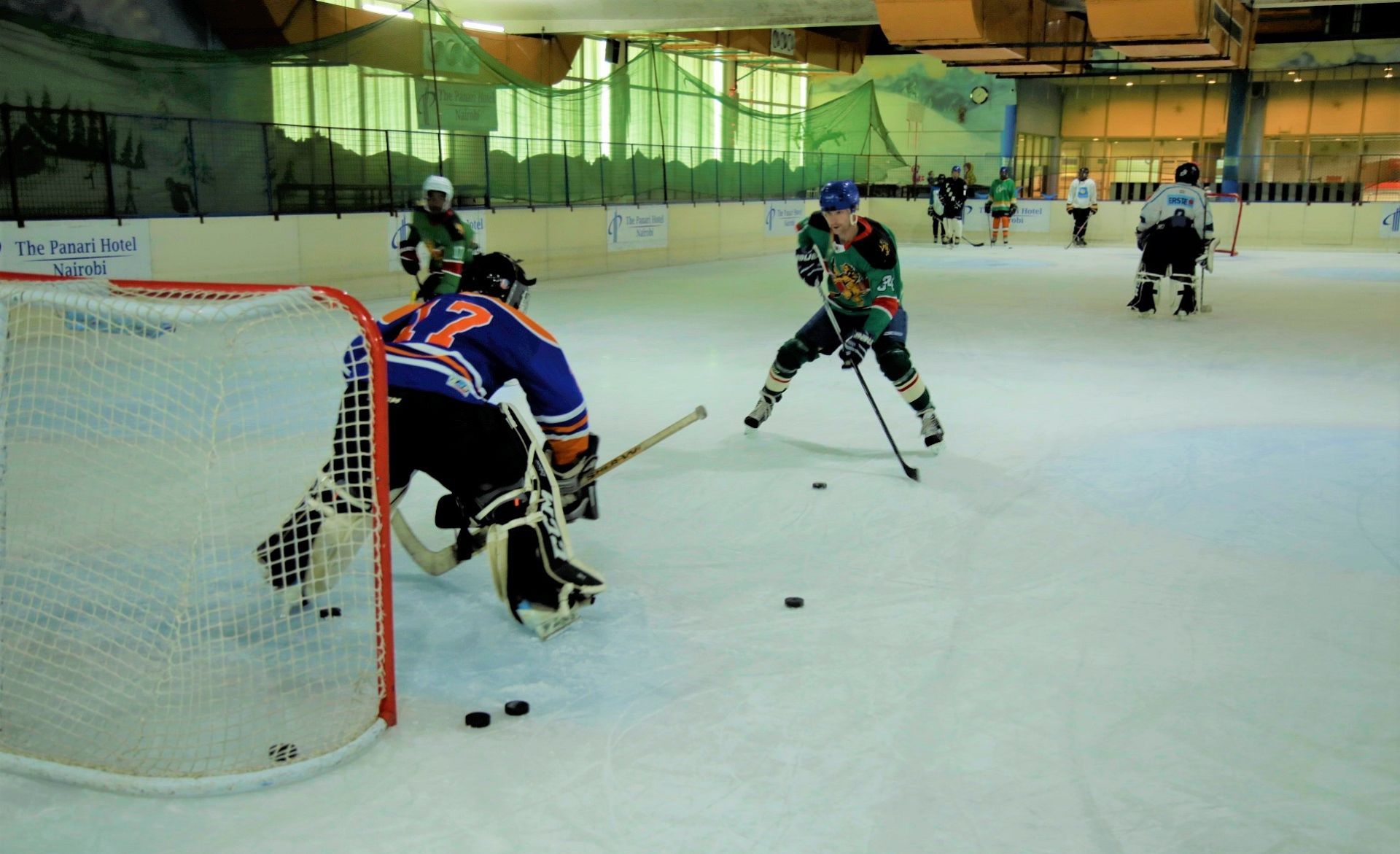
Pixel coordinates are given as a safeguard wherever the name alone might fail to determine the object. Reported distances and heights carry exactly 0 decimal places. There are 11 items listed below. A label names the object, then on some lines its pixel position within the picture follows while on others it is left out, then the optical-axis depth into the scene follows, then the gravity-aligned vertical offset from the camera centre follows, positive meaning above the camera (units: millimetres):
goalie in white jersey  10297 -365
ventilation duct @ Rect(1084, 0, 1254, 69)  14367 +2046
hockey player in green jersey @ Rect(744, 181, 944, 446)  5223 -486
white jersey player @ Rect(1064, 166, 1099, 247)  19609 -172
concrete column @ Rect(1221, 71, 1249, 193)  26438 +1739
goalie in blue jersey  3035 -676
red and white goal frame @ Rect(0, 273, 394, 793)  2566 -1173
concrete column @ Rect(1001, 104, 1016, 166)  27266 +1311
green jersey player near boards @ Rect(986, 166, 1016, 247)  19594 -179
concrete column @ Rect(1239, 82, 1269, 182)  27391 +1577
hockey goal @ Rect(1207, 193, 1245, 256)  19609 -417
